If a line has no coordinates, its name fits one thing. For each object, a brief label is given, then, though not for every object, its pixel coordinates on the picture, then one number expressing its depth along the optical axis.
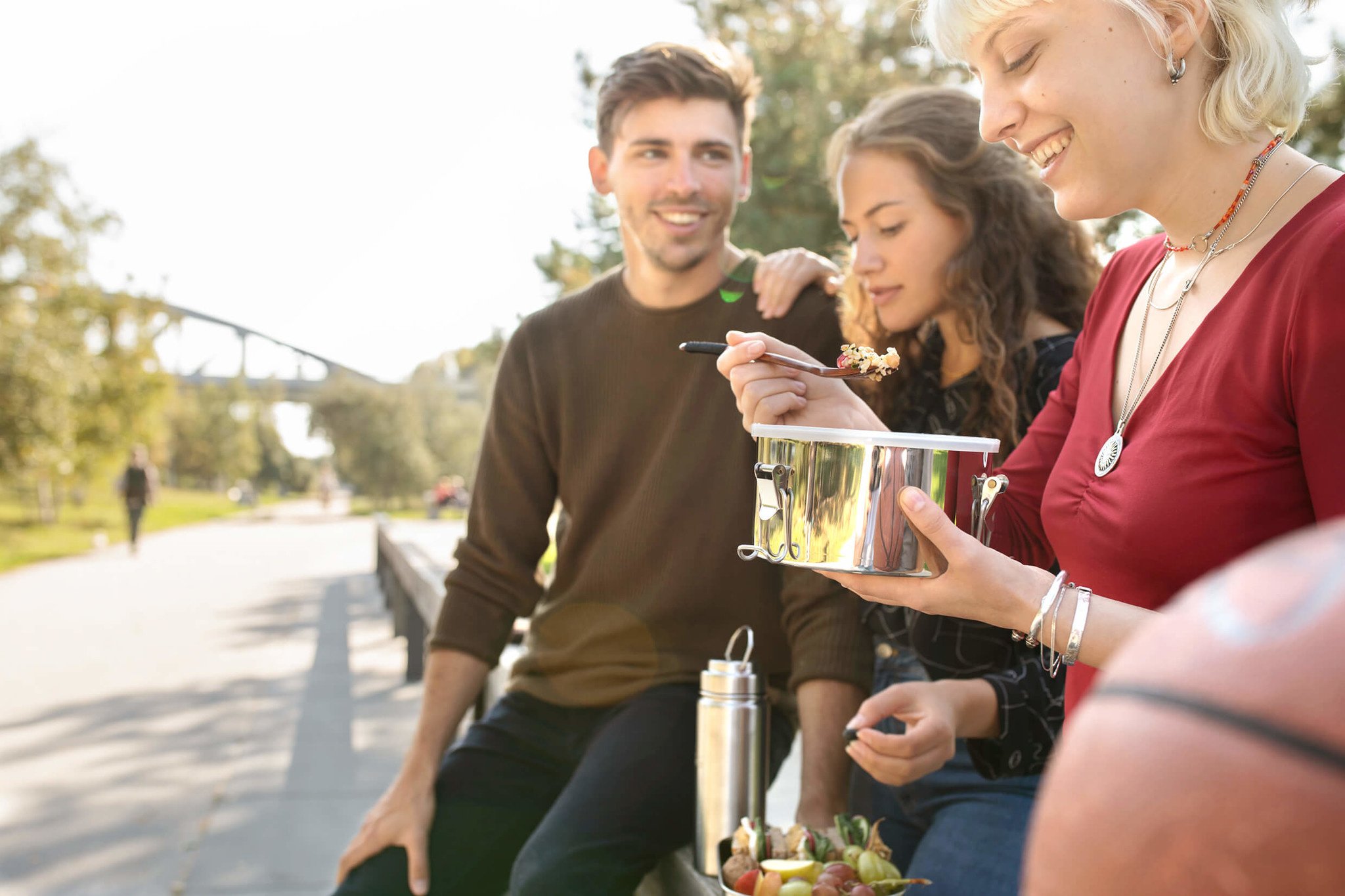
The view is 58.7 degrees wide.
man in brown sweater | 2.90
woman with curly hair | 2.69
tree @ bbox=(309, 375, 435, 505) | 57.16
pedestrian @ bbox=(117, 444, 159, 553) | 21.56
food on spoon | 2.04
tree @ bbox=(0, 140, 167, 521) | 22.92
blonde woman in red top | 1.59
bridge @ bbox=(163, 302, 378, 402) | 68.19
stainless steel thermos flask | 2.59
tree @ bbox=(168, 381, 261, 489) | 61.69
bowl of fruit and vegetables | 2.09
